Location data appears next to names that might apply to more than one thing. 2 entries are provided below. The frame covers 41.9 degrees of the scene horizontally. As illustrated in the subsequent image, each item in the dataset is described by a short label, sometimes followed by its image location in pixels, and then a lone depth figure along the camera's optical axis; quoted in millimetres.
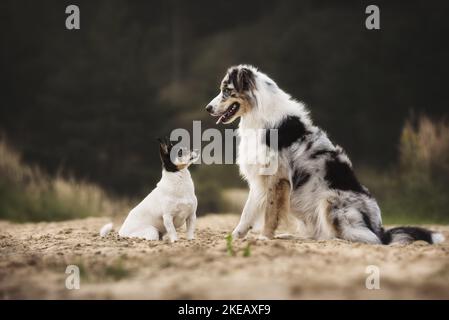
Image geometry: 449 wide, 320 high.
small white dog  7027
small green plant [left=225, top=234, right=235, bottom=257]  5418
